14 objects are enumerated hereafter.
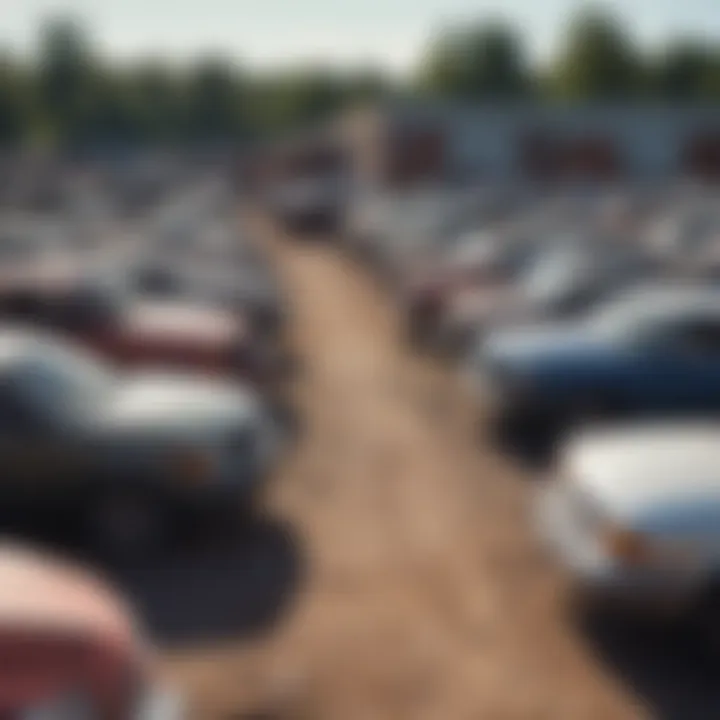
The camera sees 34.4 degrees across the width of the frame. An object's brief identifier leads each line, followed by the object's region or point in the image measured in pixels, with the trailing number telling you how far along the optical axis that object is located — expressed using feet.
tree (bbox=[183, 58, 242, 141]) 385.91
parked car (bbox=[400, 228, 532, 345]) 51.19
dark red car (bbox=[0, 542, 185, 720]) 14.55
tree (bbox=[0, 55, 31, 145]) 306.35
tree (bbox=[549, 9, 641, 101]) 327.06
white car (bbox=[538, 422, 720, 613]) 20.16
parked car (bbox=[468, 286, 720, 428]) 33.14
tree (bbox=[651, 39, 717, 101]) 332.60
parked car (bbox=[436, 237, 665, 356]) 44.60
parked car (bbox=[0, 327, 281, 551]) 25.54
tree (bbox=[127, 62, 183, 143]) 376.89
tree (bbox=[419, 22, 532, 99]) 355.97
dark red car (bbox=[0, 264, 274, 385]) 35.63
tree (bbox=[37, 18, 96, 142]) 345.10
